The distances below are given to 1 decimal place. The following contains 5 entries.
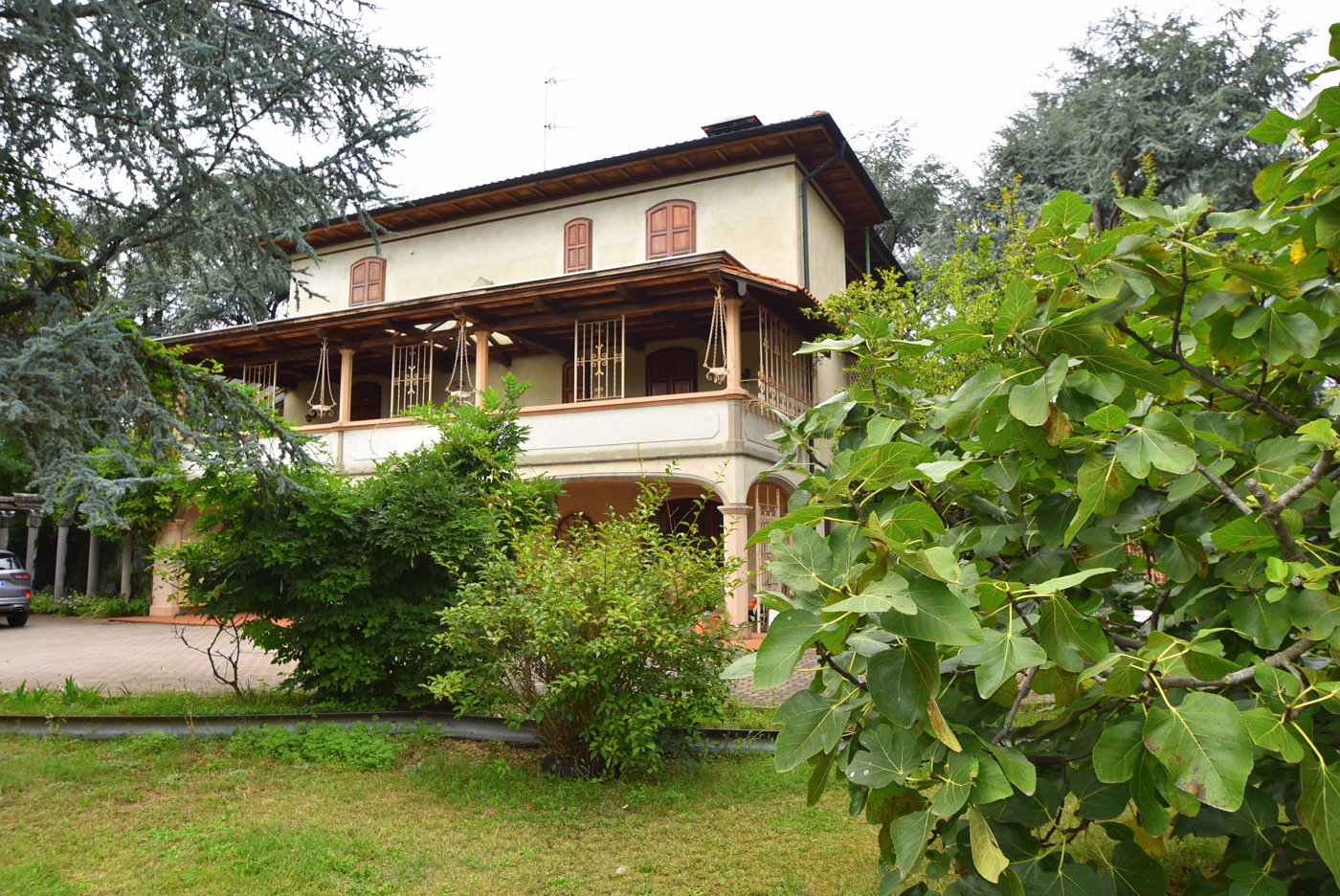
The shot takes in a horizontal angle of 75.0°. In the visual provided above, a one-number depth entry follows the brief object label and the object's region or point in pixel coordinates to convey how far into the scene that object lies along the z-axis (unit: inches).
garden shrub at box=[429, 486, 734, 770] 221.3
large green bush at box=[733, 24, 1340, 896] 61.5
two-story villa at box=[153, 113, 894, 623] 553.9
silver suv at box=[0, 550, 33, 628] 724.0
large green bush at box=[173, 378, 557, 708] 299.6
